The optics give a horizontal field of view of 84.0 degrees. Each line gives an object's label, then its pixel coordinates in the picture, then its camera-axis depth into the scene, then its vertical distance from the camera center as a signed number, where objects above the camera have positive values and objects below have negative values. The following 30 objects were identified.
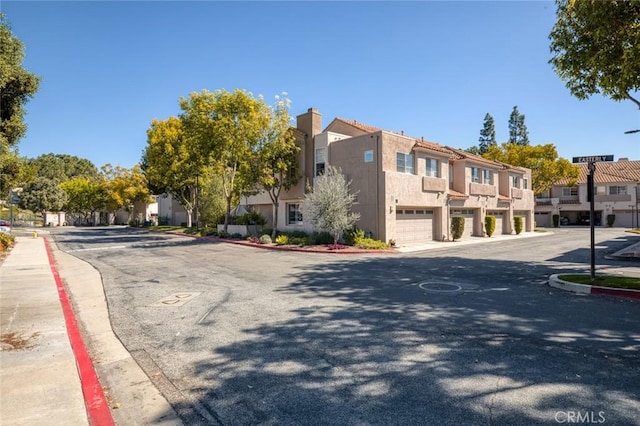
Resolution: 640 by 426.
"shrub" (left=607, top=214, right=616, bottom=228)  50.59 -0.89
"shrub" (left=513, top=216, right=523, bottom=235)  35.19 -0.84
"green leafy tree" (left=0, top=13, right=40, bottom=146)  14.50 +5.46
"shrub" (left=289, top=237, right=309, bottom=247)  22.71 -1.60
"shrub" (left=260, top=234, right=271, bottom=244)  24.22 -1.52
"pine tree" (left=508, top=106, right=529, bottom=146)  77.25 +18.89
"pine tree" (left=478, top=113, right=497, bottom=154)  78.25 +18.03
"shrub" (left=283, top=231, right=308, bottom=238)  25.08 -1.26
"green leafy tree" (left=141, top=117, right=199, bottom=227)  34.94 +6.13
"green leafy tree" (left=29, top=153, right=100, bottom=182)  85.88 +13.72
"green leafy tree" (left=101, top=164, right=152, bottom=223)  53.59 +4.42
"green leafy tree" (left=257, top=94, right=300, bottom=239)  25.19 +4.50
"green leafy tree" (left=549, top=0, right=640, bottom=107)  8.98 +4.70
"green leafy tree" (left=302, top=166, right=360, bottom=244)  20.61 +0.59
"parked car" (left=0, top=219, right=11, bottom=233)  31.66 -0.81
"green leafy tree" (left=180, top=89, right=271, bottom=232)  25.14 +6.42
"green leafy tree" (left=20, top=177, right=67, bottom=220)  59.69 +3.88
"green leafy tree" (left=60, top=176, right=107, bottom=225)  62.22 +4.08
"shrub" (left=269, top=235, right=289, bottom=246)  23.45 -1.55
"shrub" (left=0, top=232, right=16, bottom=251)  19.90 -1.39
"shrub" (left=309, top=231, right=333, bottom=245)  22.50 -1.43
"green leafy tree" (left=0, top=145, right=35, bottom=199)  16.92 +2.45
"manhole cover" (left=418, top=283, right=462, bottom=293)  9.65 -2.03
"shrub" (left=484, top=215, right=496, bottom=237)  30.88 -0.80
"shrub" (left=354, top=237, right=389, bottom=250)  20.72 -1.66
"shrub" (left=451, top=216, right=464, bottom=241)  26.61 -0.89
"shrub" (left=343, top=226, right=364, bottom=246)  21.80 -1.17
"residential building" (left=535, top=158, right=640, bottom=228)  50.97 +2.34
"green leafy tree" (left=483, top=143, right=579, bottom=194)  44.03 +6.38
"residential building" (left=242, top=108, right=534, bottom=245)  22.45 +2.40
